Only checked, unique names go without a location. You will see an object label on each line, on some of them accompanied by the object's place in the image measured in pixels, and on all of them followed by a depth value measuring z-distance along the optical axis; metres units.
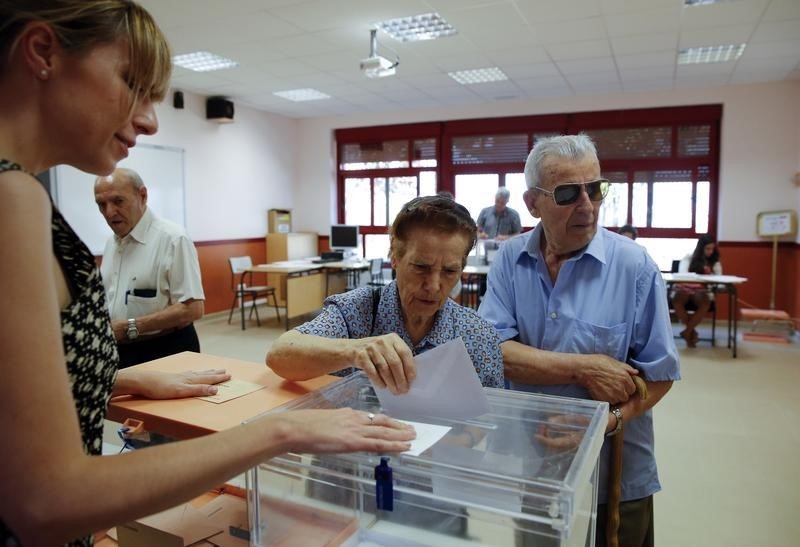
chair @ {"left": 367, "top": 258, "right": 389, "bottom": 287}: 8.15
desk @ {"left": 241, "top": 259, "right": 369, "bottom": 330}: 7.16
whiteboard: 6.14
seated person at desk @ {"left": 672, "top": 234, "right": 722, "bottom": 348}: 6.39
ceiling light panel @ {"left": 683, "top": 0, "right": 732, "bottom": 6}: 4.58
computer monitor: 8.89
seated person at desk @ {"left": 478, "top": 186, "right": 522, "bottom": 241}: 7.55
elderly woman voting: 1.37
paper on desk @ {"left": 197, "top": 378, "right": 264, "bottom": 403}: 1.08
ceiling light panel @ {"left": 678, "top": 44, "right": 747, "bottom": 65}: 5.87
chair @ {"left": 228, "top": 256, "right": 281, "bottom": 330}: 7.54
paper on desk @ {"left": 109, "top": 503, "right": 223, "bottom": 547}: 0.99
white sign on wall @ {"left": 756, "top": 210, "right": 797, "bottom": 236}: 7.12
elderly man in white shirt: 2.49
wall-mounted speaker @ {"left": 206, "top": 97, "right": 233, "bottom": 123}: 7.95
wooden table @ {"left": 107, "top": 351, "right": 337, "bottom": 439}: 0.97
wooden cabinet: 9.16
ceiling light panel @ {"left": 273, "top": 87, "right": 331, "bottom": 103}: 7.96
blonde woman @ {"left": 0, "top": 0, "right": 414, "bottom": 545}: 0.52
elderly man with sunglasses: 1.40
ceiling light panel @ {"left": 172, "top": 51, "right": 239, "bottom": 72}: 6.16
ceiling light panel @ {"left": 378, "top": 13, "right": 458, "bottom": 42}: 5.12
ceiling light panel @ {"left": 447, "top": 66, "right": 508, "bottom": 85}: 6.88
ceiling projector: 5.34
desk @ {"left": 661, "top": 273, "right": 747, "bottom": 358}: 6.04
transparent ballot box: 0.68
